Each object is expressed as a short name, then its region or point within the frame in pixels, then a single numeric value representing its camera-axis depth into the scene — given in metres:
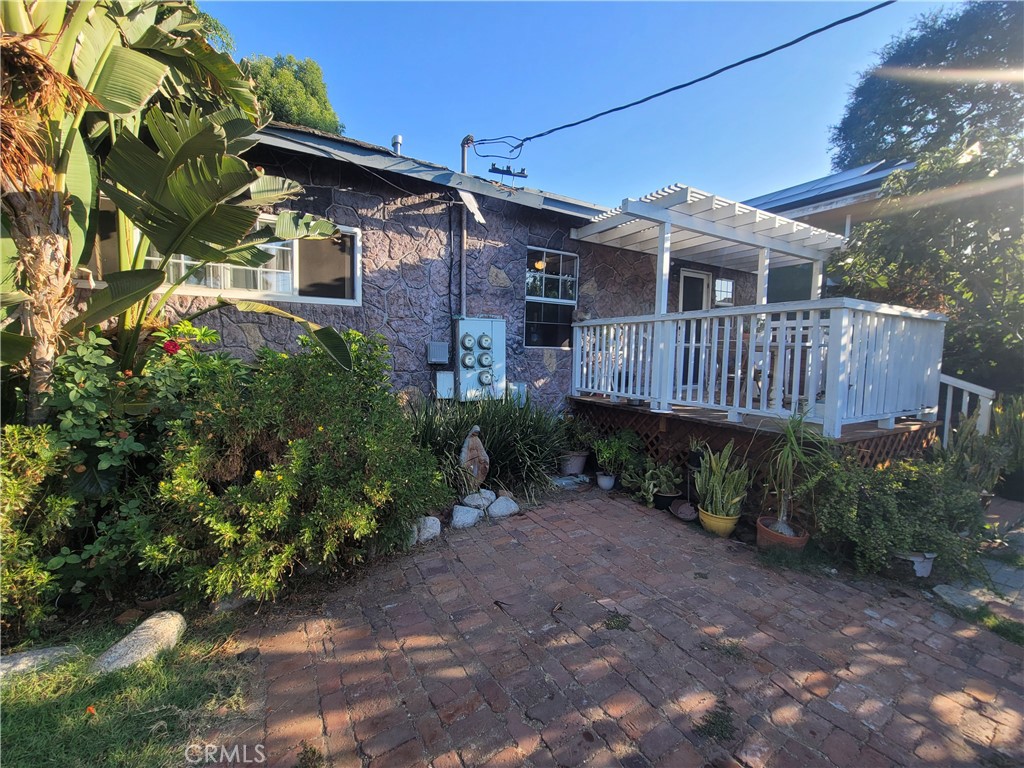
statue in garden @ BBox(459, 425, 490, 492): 4.43
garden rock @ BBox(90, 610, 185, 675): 2.06
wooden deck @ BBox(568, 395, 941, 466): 4.19
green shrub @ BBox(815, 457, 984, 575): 3.14
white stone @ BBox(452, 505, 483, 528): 4.01
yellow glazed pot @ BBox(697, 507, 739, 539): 3.94
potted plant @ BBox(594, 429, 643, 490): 5.13
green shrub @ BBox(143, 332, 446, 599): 2.40
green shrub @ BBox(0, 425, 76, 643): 2.18
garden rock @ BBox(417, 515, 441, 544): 3.70
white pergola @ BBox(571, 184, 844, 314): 5.25
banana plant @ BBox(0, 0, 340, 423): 2.29
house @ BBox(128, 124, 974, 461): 4.26
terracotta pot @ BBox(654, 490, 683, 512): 4.53
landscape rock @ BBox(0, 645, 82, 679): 2.01
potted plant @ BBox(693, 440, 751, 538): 3.95
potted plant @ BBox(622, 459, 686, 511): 4.56
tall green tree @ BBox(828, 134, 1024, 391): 4.47
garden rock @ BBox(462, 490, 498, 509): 4.27
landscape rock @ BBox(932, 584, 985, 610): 2.90
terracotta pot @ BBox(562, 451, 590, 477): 5.43
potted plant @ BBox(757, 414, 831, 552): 3.54
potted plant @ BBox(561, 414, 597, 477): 5.45
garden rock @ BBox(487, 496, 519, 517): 4.28
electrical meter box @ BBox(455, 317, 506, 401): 5.73
